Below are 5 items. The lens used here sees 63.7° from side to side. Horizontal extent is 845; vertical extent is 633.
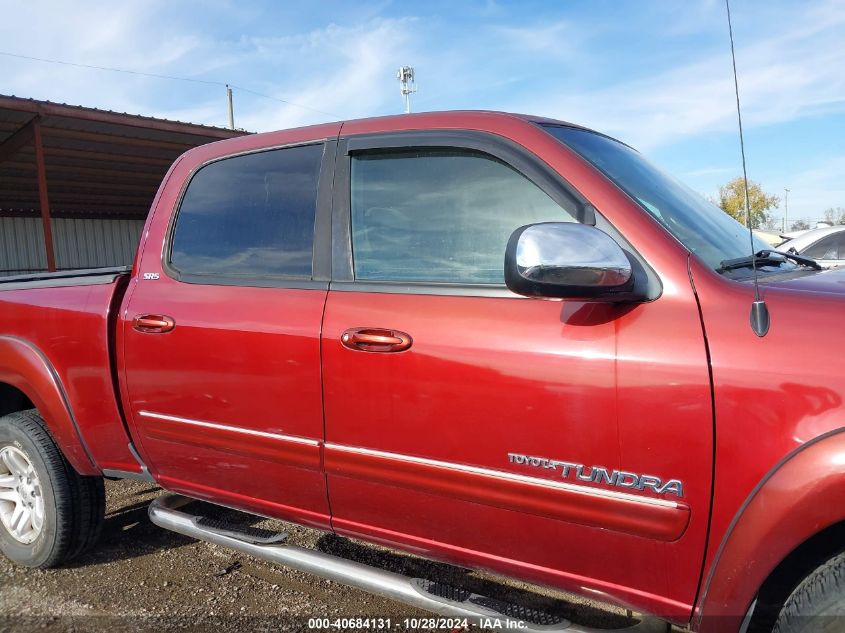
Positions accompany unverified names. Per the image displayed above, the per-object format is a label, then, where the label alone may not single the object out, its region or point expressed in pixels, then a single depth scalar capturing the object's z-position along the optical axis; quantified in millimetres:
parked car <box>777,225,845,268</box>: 8117
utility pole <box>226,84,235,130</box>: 34781
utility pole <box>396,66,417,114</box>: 32906
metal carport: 11633
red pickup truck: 1660
